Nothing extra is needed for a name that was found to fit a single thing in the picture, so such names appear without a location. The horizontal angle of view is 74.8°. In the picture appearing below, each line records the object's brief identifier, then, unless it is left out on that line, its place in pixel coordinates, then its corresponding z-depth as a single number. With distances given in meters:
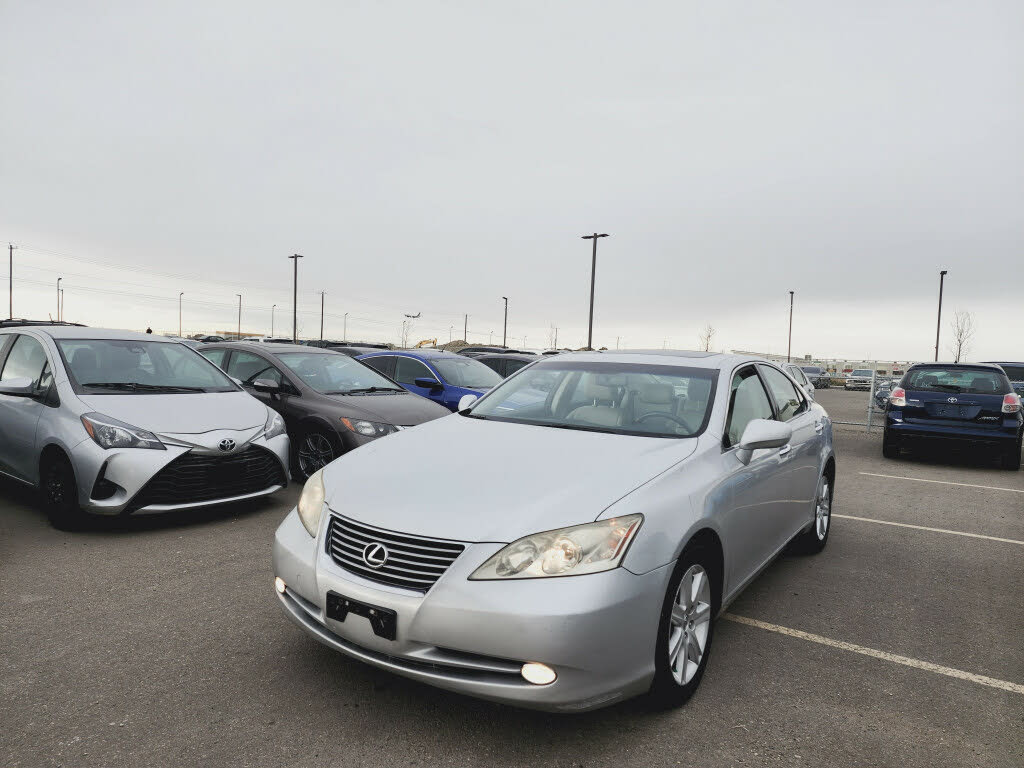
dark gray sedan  6.84
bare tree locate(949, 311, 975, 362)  53.44
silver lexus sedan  2.35
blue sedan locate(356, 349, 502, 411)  10.02
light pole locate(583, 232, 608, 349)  29.64
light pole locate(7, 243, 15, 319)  51.35
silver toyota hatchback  4.98
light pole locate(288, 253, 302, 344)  42.49
